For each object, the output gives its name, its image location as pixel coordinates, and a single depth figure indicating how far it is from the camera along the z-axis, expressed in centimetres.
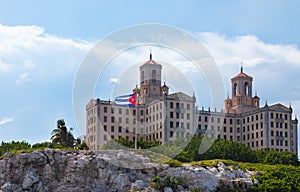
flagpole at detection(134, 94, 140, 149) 13016
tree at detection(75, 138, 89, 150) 9812
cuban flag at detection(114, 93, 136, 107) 9178
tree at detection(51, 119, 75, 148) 10231
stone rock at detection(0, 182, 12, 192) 7999
